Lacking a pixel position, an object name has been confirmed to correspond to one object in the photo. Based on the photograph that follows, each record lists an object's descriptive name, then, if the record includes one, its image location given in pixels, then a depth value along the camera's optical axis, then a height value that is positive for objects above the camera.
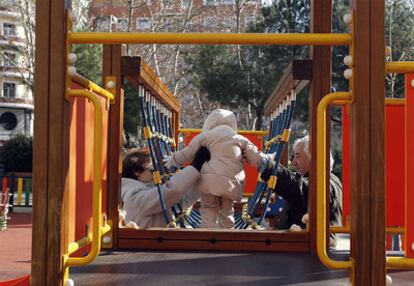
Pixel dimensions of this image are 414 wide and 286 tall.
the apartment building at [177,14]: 20.14 +4.79
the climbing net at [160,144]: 4.01 +0.10
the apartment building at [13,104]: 41.69 +3.52
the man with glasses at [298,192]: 4.00 -0.21
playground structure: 2.08 +0.04
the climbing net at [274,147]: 4.07 +0.09
